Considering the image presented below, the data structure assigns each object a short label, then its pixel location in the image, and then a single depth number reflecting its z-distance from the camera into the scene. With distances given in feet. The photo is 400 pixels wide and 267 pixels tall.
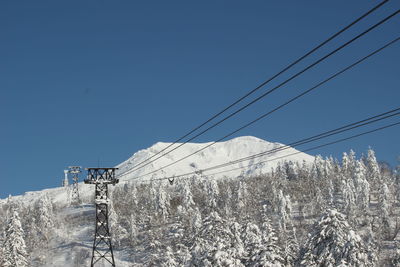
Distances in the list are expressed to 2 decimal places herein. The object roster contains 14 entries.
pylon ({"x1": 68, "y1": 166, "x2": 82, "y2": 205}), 214.81
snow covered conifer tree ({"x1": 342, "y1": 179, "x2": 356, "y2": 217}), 467.52
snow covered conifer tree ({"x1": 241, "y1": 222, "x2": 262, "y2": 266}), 130.02
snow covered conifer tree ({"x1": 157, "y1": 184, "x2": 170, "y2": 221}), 562.25
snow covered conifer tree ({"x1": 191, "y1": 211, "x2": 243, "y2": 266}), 127.13
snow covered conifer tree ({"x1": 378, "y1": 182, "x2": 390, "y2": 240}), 452.35
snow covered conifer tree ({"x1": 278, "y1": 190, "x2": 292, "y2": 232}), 504.35
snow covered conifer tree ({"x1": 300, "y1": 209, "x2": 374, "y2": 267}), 120.57
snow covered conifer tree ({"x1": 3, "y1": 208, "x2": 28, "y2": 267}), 226.01
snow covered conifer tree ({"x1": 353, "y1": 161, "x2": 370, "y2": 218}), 510.95
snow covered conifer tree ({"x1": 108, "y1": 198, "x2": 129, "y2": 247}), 506.07
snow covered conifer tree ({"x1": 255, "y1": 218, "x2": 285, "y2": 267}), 121.29
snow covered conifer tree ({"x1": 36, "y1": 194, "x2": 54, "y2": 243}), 586.94
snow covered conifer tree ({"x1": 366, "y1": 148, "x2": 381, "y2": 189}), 596.54
